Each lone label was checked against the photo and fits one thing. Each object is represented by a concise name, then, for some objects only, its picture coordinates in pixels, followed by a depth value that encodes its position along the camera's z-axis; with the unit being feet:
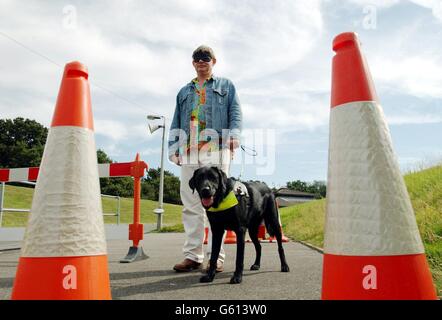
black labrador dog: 11.45
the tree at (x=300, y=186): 326.16
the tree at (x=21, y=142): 152.25
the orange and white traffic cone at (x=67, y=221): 6.22
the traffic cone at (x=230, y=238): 26.30
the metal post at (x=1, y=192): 26.35
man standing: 13.74
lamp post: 52.77
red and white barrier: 19.48
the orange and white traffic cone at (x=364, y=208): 5.66
